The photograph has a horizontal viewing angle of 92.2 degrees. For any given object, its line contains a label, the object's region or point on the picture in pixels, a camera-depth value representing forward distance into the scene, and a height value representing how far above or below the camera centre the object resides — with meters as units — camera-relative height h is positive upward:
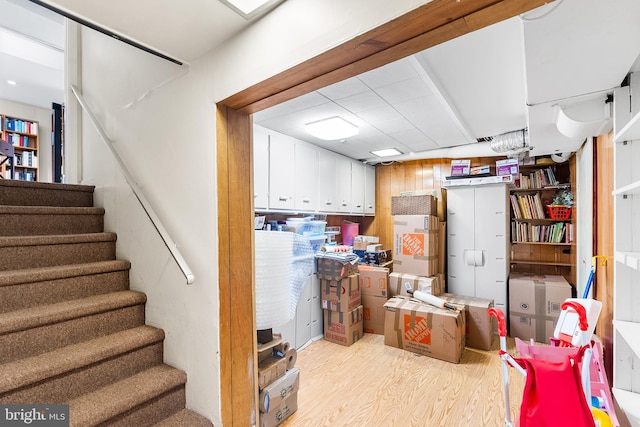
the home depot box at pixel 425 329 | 2.93 -1.16
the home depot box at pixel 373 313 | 3.69 -1.20
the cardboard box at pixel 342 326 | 3.38 -1.27
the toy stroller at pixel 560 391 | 1.29 -0.78
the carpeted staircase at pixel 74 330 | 1.34 -0.58
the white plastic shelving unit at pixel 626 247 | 1.48 -0.17
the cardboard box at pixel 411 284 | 3.65 -0.85
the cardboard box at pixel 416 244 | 3.83 -0.40
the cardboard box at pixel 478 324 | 3.24 -1.20
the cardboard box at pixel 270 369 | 1.77 -0.93
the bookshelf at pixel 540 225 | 3.78 -0.17
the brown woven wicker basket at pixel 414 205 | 3.88 +0.11
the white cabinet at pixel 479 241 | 3.81 -0.37
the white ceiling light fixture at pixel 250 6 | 1.18 +0.81
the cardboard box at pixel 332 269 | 3.32 -0.60
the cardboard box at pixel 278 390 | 1.79 -1.09
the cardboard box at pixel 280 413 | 1.84 -1.27
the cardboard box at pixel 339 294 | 3.41 -0.90
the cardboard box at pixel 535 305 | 3.38 -1.05
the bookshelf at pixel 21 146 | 4.56 +1.10
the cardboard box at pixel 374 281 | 3.72 -0.83
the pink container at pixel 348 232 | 4.61 -0.28
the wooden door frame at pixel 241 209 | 1.17 +0.03
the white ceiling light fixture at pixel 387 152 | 4.15 +0.85
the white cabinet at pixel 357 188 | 4.52 +0.39
